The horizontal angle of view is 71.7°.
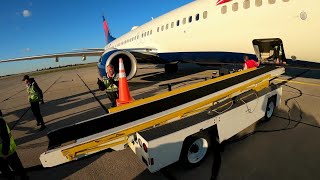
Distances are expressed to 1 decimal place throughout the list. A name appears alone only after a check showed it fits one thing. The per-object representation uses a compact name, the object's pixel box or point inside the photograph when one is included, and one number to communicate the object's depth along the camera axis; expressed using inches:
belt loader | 126.7
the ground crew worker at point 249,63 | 303.8
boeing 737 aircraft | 232.5
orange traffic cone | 214.2
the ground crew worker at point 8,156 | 139.5
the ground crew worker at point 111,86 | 232.7
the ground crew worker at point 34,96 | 258.4
